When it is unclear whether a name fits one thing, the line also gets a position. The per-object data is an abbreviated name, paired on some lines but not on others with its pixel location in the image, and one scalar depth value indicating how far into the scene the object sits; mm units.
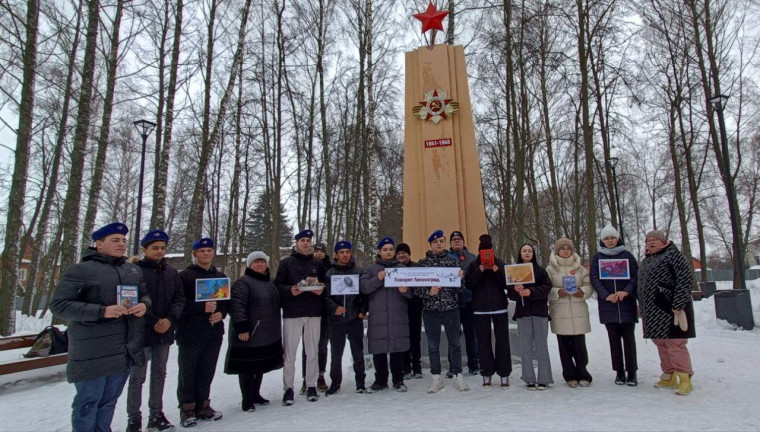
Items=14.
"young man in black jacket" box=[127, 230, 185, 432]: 3855
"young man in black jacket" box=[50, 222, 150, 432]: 3217
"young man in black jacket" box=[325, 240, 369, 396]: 4910
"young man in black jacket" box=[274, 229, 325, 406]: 4723
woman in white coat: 4852
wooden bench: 5641
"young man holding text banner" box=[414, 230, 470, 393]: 4895
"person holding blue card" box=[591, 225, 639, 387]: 4805
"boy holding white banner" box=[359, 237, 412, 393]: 4809
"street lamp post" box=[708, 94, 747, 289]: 11045
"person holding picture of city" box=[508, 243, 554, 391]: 4781
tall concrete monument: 8039
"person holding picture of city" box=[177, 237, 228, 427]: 4156
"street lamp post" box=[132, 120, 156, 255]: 10672
